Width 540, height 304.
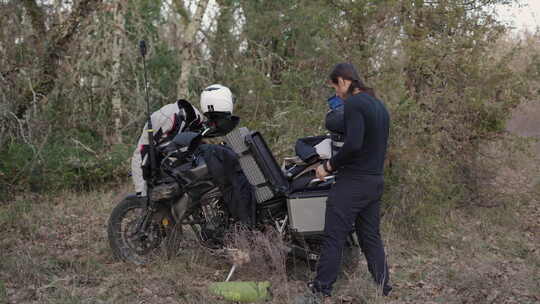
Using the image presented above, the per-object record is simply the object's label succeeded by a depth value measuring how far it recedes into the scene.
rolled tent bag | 10.32
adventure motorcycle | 10.73
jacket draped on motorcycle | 11.68
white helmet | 11.01
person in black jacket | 9.72
